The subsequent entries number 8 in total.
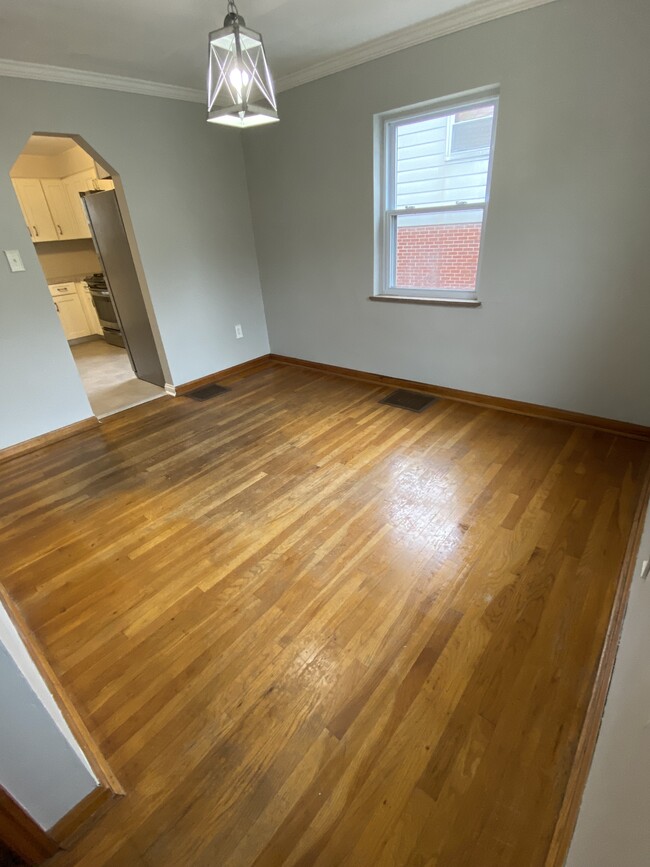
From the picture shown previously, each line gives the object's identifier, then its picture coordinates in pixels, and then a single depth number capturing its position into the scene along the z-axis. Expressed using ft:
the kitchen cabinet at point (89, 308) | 19.13
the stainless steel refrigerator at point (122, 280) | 11.71
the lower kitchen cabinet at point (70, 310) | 18.47
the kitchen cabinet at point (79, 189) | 16.65
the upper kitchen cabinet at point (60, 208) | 17.42
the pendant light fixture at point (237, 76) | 5.02
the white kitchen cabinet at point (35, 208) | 16.62
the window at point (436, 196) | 8.75
